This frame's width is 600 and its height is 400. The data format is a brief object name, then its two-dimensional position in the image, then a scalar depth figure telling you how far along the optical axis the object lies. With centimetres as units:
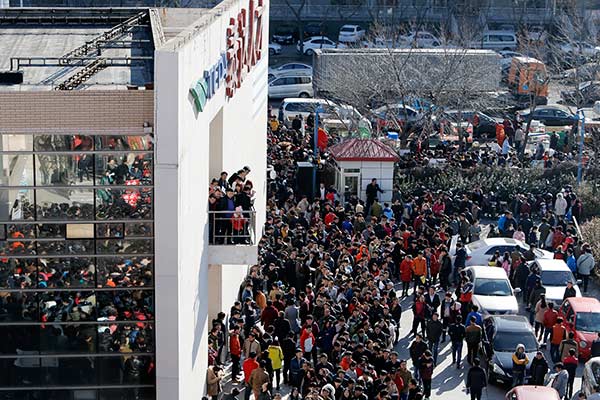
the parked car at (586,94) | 4817
